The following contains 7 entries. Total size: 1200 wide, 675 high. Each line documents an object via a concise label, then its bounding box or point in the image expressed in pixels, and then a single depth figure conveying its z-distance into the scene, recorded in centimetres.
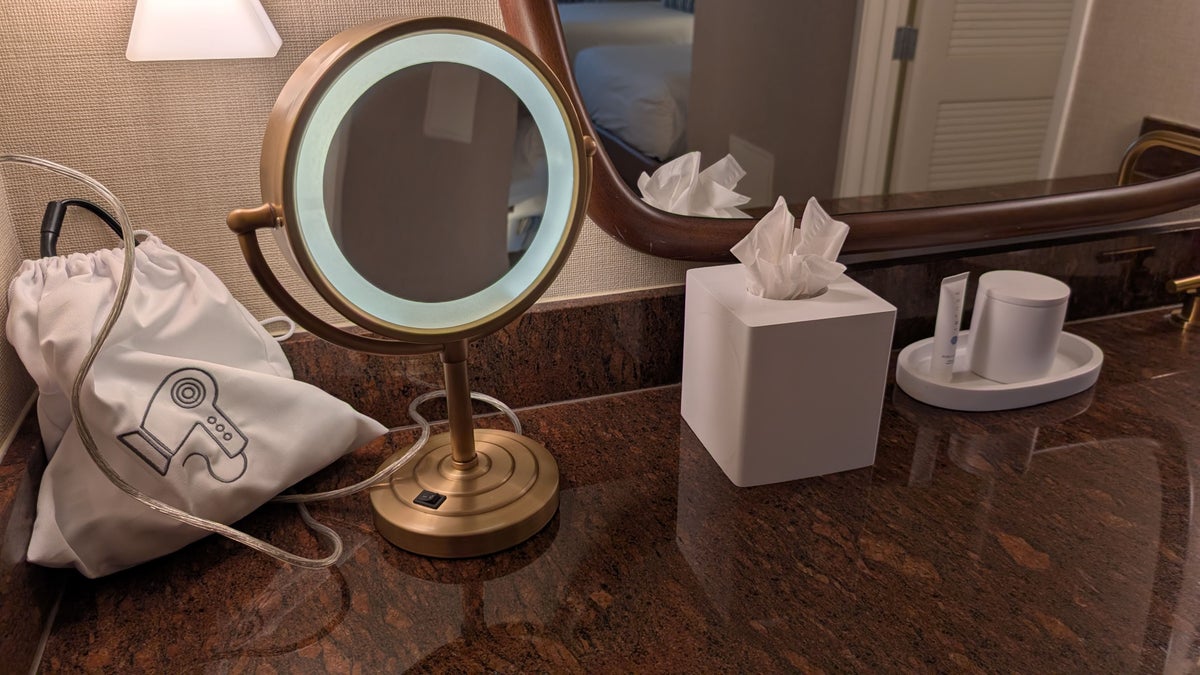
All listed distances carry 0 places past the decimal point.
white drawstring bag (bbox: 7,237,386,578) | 59
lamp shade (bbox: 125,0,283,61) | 64
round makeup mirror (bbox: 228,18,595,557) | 54
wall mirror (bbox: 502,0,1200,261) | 79
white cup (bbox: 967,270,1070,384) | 86
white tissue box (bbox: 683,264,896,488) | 71
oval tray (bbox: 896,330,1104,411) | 88
